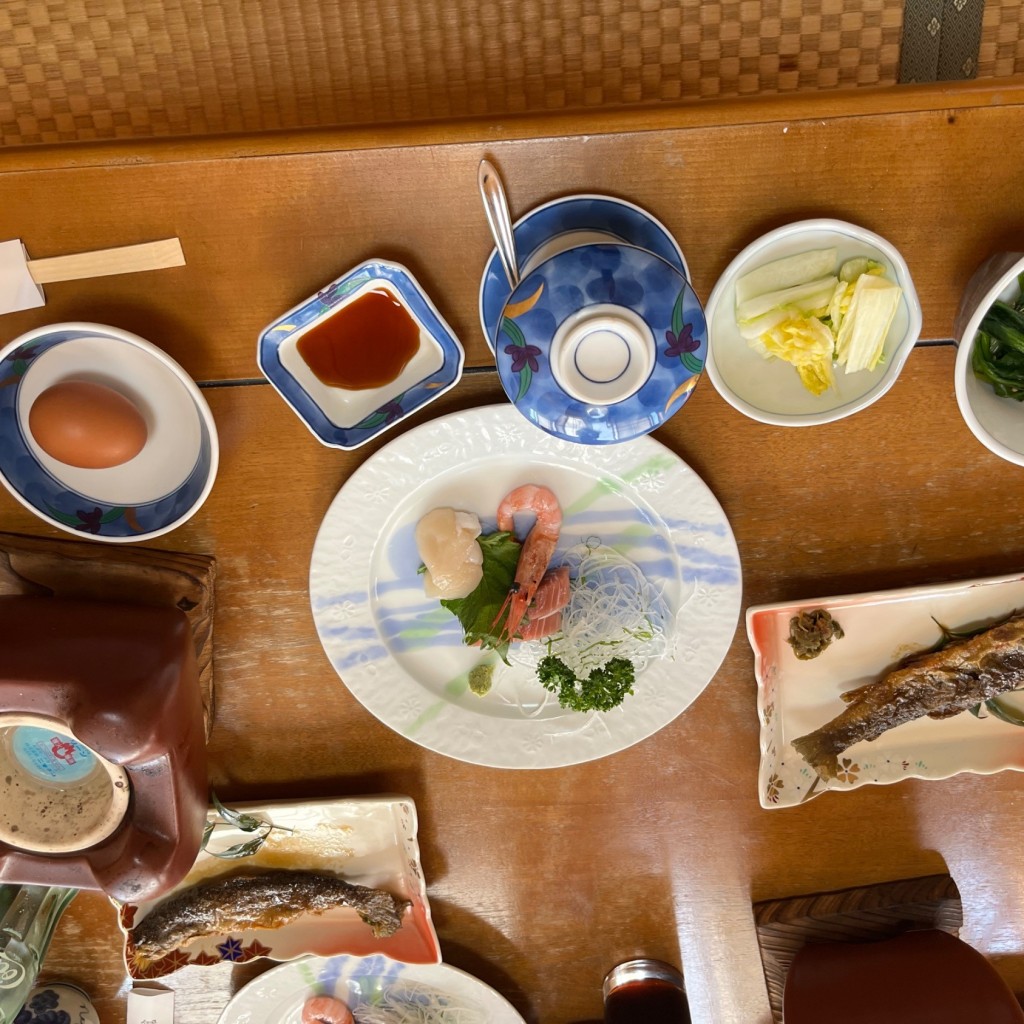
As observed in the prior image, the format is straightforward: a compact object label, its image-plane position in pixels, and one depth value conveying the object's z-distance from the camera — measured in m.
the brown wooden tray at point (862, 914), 0.64
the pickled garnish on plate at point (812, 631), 0.60
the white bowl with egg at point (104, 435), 0.55
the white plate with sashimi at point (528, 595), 0.59
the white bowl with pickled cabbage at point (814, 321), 0.53
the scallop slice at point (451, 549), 0.59
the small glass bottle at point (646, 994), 0.64
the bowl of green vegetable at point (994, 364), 0.53
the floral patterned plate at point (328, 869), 0.63
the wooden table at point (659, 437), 0.55
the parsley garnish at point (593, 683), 0.59
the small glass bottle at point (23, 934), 0.61
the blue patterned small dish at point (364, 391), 0.56
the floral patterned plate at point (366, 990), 0.66
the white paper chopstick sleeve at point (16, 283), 0.56
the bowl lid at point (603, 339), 0.50
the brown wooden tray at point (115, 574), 0.59
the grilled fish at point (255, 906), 0.63
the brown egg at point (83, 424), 0.54
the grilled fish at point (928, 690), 0.59
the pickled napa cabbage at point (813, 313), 0.54
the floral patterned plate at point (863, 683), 0.60
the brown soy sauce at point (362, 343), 0.57
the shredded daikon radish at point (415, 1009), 0.66
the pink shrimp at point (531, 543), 0.60
